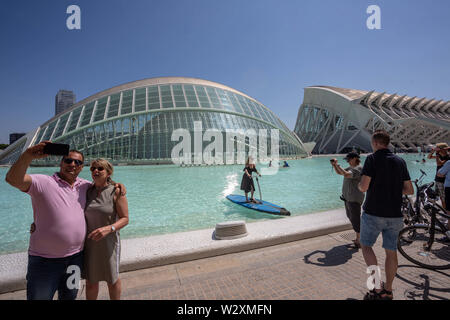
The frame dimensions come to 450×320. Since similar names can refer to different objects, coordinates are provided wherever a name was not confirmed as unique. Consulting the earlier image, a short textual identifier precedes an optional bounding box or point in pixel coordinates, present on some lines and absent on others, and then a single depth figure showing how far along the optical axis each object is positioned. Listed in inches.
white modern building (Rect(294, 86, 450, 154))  2281.0
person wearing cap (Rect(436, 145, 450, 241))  183.0
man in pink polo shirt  76.4
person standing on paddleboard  331.6
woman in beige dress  87.3
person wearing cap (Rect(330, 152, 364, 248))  174.6
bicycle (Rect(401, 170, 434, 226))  193.8
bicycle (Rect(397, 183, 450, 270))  146.0
